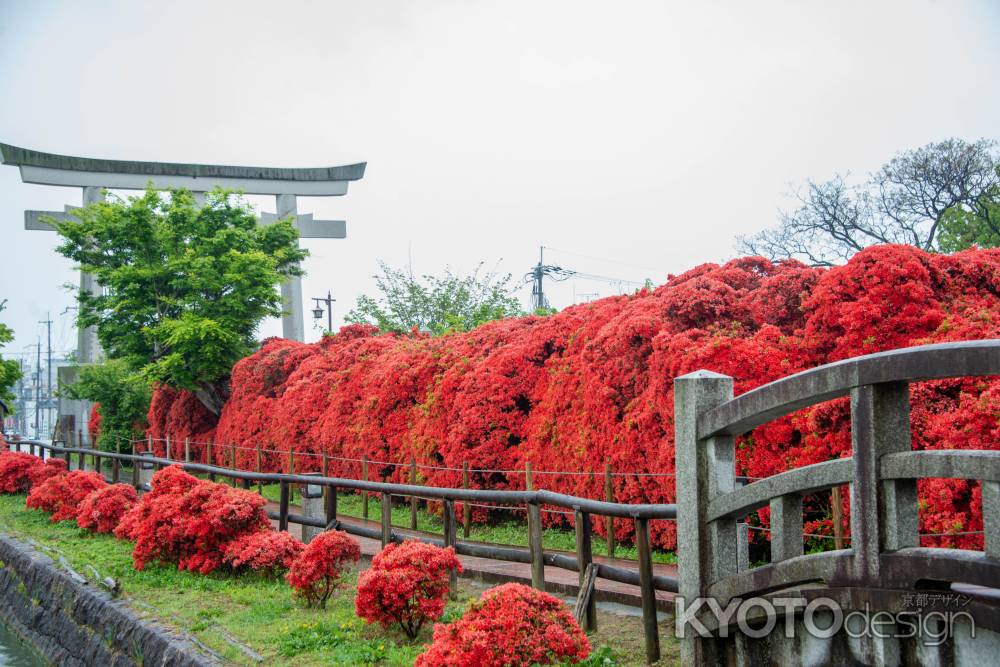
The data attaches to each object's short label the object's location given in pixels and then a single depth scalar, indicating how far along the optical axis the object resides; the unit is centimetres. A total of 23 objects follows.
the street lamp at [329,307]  3659
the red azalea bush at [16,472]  1778
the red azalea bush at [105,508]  1184
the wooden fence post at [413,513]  1145
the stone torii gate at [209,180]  2808
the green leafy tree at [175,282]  2159
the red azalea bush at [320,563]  717
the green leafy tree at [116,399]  2770
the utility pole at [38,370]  6451
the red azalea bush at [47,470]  1711
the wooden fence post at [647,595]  525
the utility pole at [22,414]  9000
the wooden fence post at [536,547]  636
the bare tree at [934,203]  2391
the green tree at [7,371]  3209
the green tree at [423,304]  2941
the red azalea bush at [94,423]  3142
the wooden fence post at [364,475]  1333
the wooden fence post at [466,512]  1152
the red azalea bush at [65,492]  1364
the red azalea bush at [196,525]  887
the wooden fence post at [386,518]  812
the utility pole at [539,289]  3306
